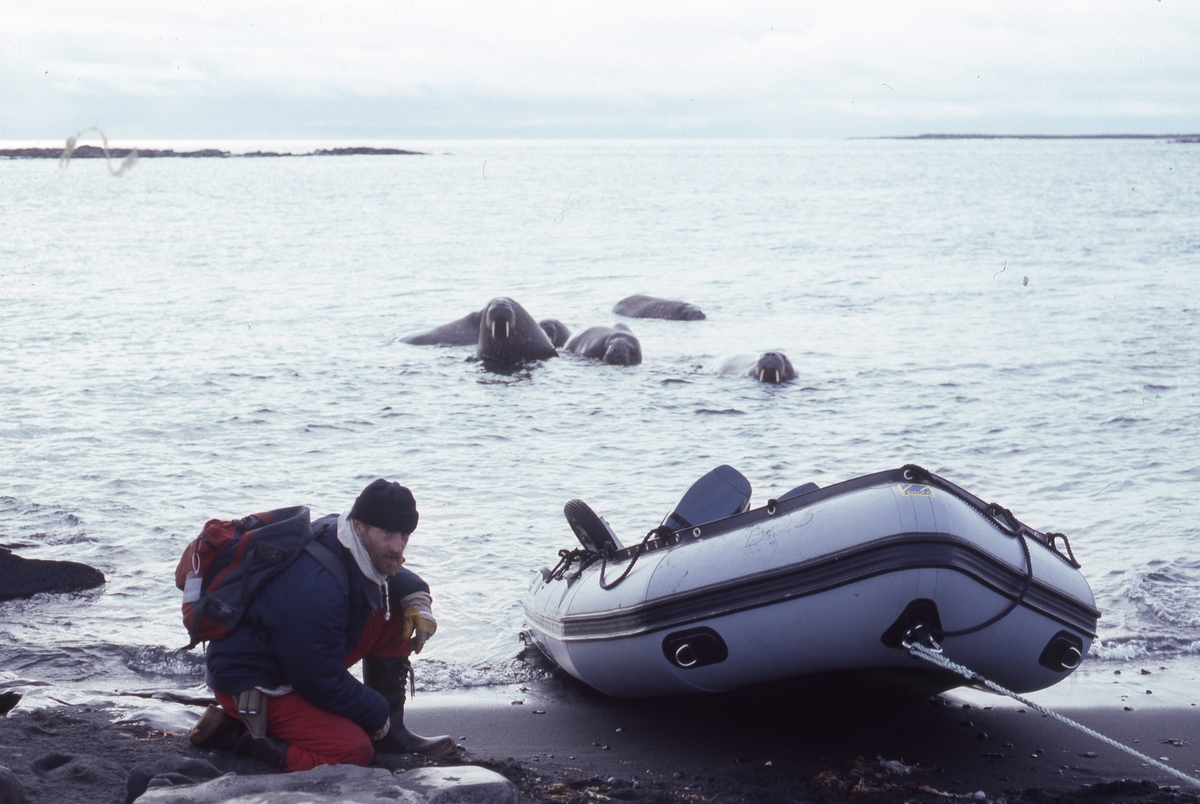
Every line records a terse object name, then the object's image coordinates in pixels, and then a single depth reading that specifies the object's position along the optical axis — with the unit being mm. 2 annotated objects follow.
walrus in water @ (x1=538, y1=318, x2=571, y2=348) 16750
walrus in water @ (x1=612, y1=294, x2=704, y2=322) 19297
